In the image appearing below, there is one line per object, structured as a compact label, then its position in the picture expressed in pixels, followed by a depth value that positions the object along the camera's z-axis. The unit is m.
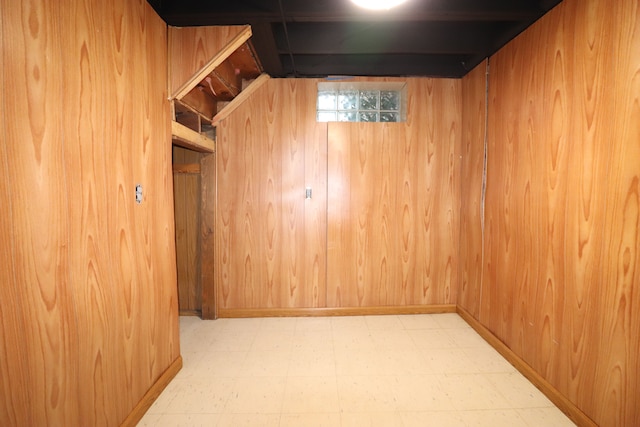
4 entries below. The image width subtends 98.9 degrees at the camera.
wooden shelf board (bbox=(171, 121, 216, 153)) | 2.17
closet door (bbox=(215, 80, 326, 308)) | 2.97
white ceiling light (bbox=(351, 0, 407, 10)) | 1.64
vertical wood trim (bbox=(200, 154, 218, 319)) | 2.96
